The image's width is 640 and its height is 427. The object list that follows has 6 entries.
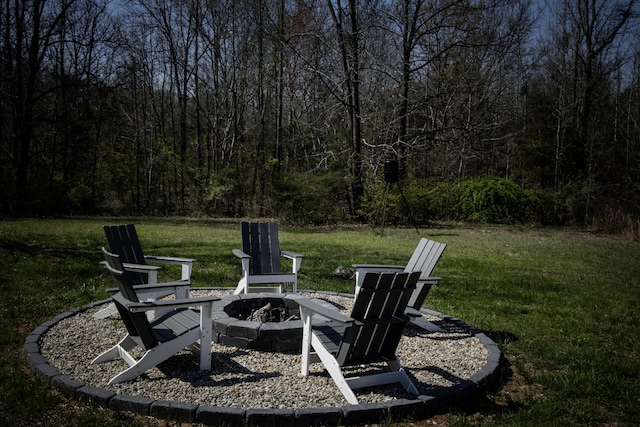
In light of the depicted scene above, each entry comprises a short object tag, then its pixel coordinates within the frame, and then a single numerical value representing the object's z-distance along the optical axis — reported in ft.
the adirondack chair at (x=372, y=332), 11.60
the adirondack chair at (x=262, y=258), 19.77
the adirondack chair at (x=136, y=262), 16.06
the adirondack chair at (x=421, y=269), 16.57
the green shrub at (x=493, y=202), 62.75
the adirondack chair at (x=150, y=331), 12.00
